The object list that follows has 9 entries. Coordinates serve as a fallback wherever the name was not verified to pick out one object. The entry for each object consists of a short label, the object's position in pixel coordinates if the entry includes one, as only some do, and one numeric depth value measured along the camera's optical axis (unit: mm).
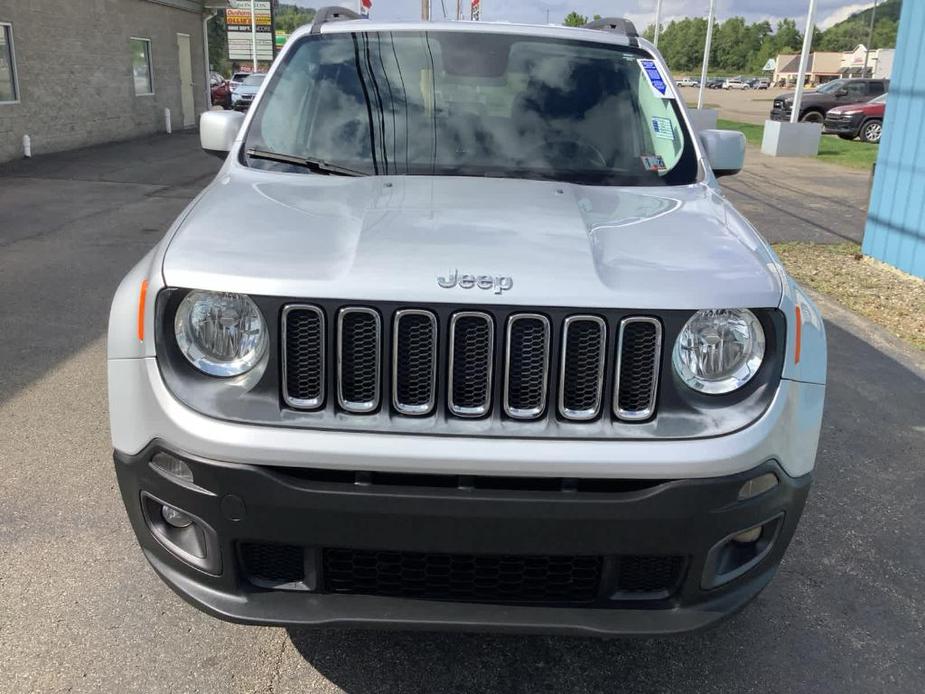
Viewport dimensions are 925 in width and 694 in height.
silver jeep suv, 2143
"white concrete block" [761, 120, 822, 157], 22000
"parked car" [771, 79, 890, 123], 29422
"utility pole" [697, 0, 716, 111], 29339
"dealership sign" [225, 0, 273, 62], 58156
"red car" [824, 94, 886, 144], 26234
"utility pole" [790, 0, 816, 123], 19875
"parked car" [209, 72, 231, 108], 34219
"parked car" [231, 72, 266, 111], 22547
